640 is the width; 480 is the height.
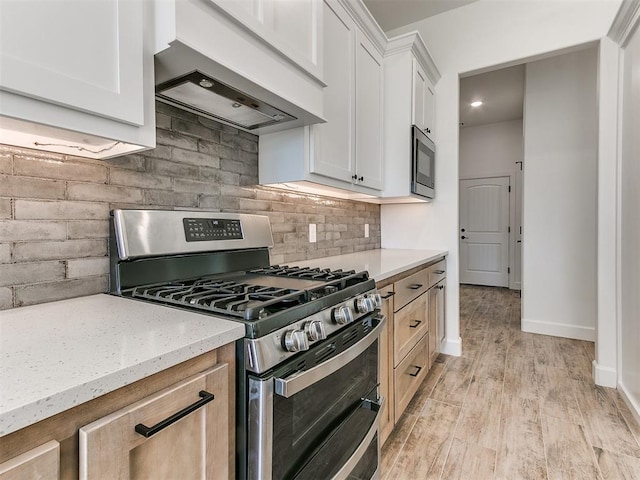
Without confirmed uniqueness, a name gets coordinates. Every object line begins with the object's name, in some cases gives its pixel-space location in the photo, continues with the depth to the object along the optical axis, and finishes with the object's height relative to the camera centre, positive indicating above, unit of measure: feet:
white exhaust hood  3.17 +1.72
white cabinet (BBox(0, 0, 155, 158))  2.37 +1.24
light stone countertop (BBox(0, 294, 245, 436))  1.62 -0.71
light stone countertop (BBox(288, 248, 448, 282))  5.75 -0.57
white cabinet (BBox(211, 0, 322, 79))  3.72 +2.59
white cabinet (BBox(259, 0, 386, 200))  5.63 +2.03
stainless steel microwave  8.26 +1.76
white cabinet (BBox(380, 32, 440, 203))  8.30 +3.10
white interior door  19.70 +0.08
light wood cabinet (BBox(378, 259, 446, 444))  5.44 -1.93
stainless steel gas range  2.71 -0.87
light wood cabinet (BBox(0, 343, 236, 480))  1.65 -1.06
